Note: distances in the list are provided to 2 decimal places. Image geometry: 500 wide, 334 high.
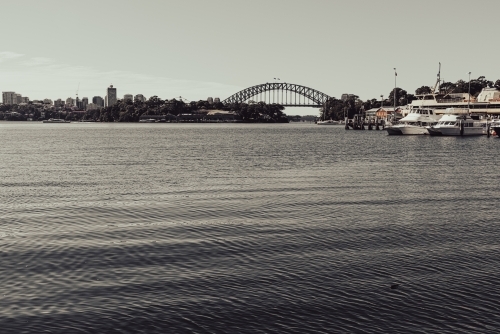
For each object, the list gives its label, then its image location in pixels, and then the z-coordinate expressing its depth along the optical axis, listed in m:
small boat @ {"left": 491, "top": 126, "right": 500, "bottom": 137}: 120.75
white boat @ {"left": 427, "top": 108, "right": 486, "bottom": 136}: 127.94
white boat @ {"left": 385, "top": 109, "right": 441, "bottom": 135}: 132.00
